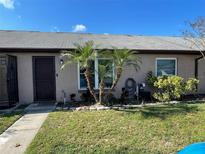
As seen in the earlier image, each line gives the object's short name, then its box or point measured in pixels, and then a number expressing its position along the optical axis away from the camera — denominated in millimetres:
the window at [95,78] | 7285
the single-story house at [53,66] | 6685
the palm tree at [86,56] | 5754
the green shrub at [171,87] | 6750
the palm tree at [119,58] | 5938
